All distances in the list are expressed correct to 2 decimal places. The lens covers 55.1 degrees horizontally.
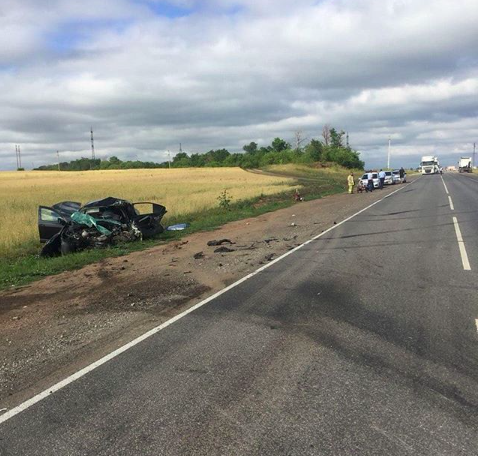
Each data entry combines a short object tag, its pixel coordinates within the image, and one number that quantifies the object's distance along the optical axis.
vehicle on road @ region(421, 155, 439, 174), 83.00
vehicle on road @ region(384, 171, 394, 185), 50.37
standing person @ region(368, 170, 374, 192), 39.03
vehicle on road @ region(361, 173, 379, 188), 38.69
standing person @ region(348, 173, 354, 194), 36.19
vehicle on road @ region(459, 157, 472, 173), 94.25
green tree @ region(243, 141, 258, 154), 173.40
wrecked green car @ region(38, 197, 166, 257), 12.80
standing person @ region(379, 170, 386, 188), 44.14
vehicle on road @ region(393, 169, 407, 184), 54.10
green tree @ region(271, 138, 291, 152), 153.88
